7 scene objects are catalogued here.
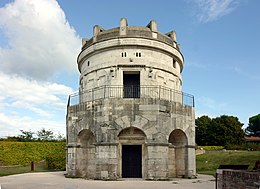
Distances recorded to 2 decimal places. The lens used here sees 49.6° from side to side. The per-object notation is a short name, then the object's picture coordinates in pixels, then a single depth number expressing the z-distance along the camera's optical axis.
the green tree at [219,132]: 57.19
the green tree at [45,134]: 47.88
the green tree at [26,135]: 45.53
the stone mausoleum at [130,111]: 17.88
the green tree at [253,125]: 80.36
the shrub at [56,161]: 28.62
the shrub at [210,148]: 47.22
